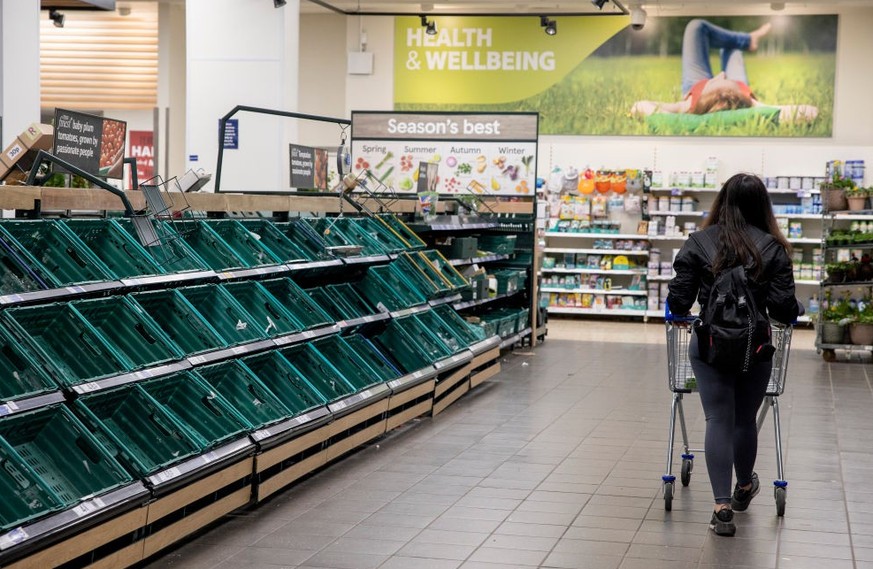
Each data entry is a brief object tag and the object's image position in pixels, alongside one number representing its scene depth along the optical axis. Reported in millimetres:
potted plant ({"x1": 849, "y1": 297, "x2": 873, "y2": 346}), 10922
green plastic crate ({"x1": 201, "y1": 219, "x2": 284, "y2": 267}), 5945
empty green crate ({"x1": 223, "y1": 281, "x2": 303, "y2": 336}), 5660
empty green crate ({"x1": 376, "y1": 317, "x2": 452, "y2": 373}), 7168
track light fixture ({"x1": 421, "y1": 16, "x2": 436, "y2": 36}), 15453
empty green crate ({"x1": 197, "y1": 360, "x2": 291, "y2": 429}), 5117
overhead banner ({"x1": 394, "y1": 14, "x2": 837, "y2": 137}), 15695
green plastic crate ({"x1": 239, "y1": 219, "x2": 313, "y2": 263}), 6320
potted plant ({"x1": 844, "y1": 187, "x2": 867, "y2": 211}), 10859
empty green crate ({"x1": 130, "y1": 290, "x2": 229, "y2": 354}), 4977
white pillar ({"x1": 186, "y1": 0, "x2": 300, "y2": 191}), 11648
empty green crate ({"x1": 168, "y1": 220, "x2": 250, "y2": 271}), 5652
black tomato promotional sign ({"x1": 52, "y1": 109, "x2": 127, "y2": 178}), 4879
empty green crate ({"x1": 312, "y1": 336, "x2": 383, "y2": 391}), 6316
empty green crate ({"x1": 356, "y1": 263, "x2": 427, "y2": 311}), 7277
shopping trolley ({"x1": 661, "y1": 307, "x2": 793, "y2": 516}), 4957
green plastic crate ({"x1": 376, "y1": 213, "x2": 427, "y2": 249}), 8297
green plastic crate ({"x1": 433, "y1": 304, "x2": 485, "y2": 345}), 8375
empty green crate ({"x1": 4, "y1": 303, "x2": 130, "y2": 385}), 4266
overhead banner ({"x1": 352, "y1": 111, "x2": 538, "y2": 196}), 10844
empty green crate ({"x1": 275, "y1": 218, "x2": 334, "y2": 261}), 6629
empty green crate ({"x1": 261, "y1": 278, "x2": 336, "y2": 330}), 6152
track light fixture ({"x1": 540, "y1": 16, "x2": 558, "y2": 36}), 14801
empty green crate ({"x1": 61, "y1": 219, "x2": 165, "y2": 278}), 4832
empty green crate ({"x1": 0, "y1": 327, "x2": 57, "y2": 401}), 3852
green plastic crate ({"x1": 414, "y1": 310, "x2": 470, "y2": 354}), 7883
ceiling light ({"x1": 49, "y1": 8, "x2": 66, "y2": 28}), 14180
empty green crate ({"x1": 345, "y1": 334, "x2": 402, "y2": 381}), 6710
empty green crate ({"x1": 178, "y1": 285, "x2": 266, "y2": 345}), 5305
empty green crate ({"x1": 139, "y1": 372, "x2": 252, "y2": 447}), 4703
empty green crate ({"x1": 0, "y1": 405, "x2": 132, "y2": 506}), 3859
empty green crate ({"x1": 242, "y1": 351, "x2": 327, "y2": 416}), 5527
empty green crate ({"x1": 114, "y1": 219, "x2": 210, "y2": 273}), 5055
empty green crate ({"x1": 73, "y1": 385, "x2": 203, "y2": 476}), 4328
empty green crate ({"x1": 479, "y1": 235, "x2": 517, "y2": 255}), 11219
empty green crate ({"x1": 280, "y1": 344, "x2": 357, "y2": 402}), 5912
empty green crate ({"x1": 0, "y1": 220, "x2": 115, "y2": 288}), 4496
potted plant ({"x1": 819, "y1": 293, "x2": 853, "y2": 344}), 11062
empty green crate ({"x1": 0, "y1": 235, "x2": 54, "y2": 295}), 4129
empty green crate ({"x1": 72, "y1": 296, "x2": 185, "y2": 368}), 4578
